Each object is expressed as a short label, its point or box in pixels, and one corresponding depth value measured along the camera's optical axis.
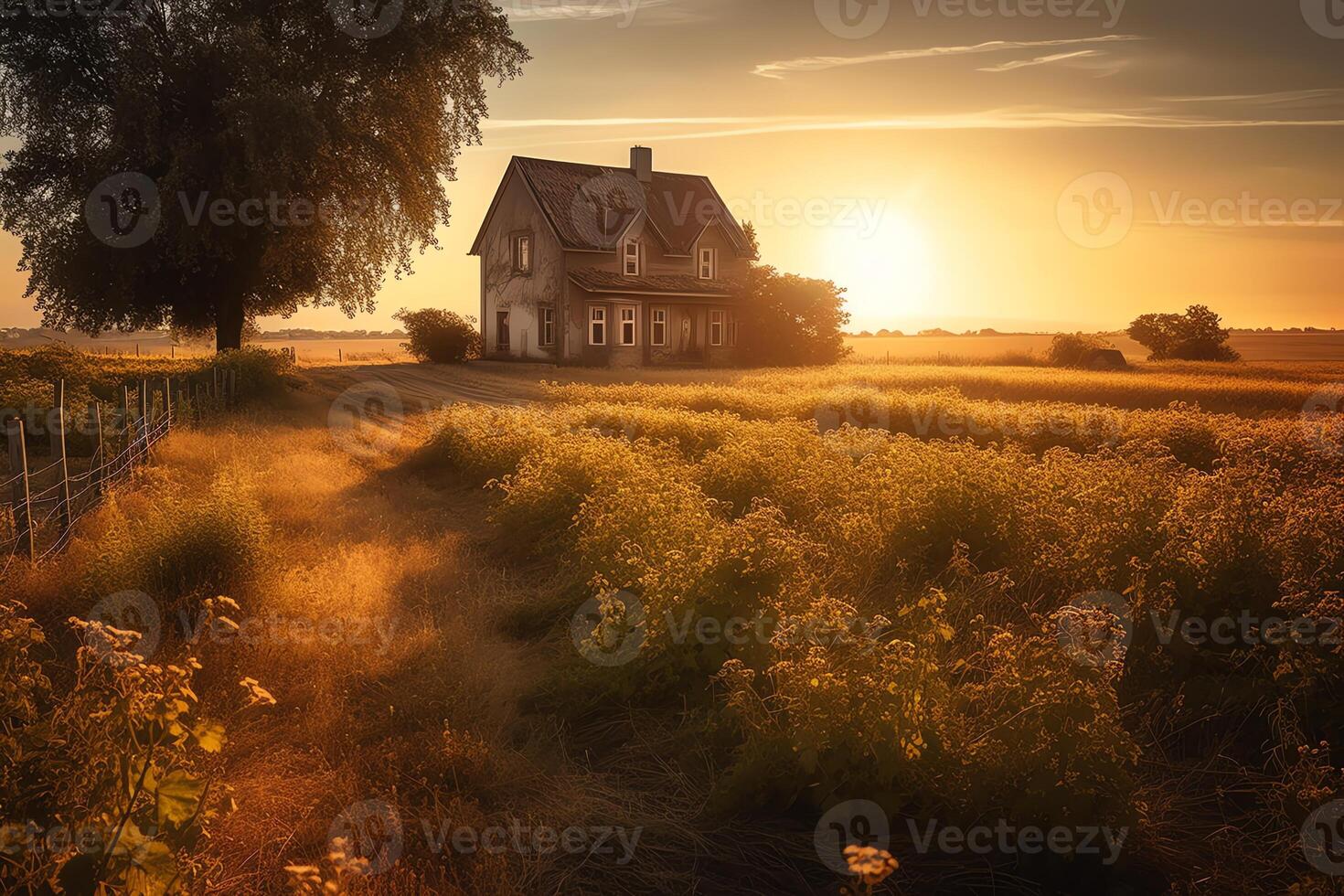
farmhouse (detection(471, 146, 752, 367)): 38.88
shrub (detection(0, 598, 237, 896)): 3.43
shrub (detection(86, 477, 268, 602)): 7.83
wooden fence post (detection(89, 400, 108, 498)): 12.11
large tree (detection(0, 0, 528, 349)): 25.95
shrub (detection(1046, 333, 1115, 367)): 42.78
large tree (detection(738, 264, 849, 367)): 42.91
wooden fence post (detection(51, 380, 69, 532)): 10.12
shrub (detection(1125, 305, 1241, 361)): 44.53
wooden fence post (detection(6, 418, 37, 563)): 8.95
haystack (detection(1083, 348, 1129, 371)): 39.66
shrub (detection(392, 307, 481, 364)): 42.47
